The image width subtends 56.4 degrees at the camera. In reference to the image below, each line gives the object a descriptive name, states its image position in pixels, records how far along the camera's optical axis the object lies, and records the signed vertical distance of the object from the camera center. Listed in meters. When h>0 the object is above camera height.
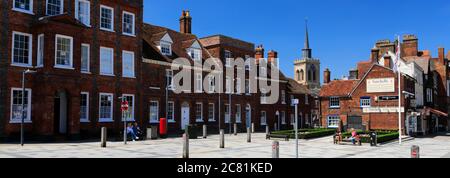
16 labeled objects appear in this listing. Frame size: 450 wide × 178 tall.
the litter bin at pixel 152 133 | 29.28 -2.08
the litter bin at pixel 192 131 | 31.41 -2.08
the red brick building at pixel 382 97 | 42.83 +0.79
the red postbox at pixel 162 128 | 30.56 -1.80
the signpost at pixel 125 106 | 23.84 -0.16
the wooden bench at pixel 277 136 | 31.30 -2.49
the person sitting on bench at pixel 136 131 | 28.14 -1.86
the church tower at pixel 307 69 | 117.44 +9.85
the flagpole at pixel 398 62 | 30.67 +3.17
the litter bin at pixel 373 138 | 27.48 -2.27
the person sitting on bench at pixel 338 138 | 29.27 -2.40
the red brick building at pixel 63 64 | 25.03 +2.53
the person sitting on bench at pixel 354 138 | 27.91 -2.28
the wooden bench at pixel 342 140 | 28.81 -2.54
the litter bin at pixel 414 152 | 13.66 -1.56
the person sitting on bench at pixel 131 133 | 27.95 -1.98
